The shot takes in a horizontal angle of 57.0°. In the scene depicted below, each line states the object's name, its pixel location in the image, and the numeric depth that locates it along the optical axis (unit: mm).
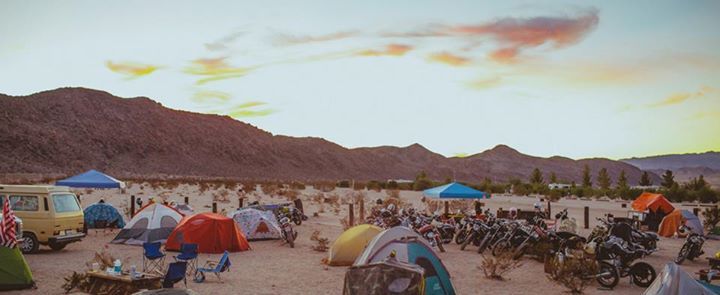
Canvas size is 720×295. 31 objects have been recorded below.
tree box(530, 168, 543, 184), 91719
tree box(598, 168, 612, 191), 89988
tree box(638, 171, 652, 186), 97394
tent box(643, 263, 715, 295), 8195
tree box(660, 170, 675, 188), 82000
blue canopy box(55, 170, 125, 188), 26219
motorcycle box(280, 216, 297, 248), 20516
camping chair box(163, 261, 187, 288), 11312
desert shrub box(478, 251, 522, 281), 15133
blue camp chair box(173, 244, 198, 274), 13422
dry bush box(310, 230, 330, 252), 19594
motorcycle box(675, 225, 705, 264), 17266
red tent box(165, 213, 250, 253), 18531
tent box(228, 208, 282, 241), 21875
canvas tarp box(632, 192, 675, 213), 26094
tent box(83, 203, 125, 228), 24438
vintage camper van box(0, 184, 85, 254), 16938
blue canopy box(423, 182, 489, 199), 25062
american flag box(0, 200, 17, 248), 12922
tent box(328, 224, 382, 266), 16719
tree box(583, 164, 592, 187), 93100
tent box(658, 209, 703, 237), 23109
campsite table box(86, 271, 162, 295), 11844
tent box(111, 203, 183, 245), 19734
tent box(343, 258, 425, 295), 8391
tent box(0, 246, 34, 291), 12625
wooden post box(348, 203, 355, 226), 26962
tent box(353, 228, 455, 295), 11766
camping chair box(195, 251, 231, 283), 13902
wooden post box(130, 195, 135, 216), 28688
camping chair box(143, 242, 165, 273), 13211
